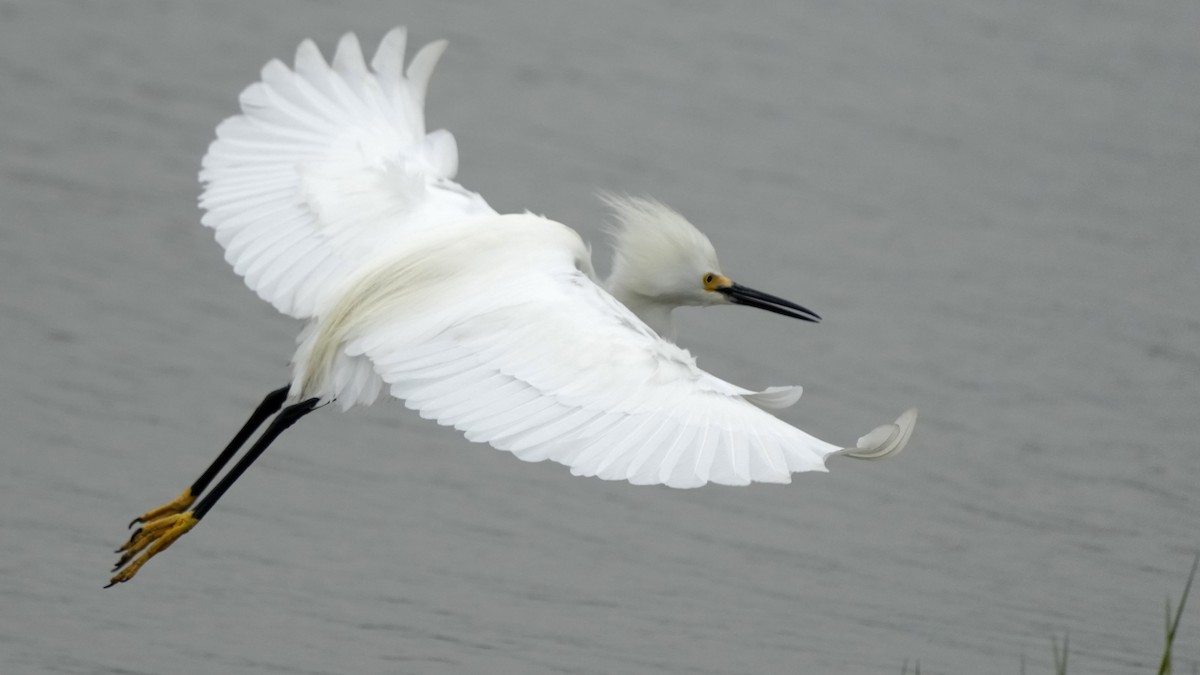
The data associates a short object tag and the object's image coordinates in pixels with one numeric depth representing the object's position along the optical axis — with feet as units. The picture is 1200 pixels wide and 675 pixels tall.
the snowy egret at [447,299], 32.91
